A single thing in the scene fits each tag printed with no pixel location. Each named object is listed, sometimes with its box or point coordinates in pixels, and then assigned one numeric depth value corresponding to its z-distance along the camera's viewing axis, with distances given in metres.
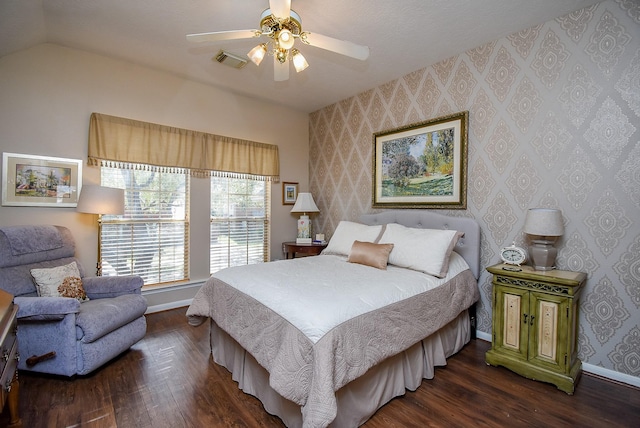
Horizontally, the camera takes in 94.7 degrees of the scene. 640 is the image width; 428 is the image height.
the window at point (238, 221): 4.03
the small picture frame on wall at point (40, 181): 2.72
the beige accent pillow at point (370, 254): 2.67
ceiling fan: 1.89
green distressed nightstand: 2.12
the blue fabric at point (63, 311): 2.08
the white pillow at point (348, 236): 3.13
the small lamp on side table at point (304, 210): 4.35
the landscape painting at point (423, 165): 3.07
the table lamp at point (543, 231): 2.26
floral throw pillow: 2.39
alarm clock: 2.50
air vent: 3.01
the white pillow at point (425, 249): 2.48
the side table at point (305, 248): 4.08
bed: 1.50
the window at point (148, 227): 3.29
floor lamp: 2.80
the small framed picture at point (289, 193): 4.66
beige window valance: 3.16
